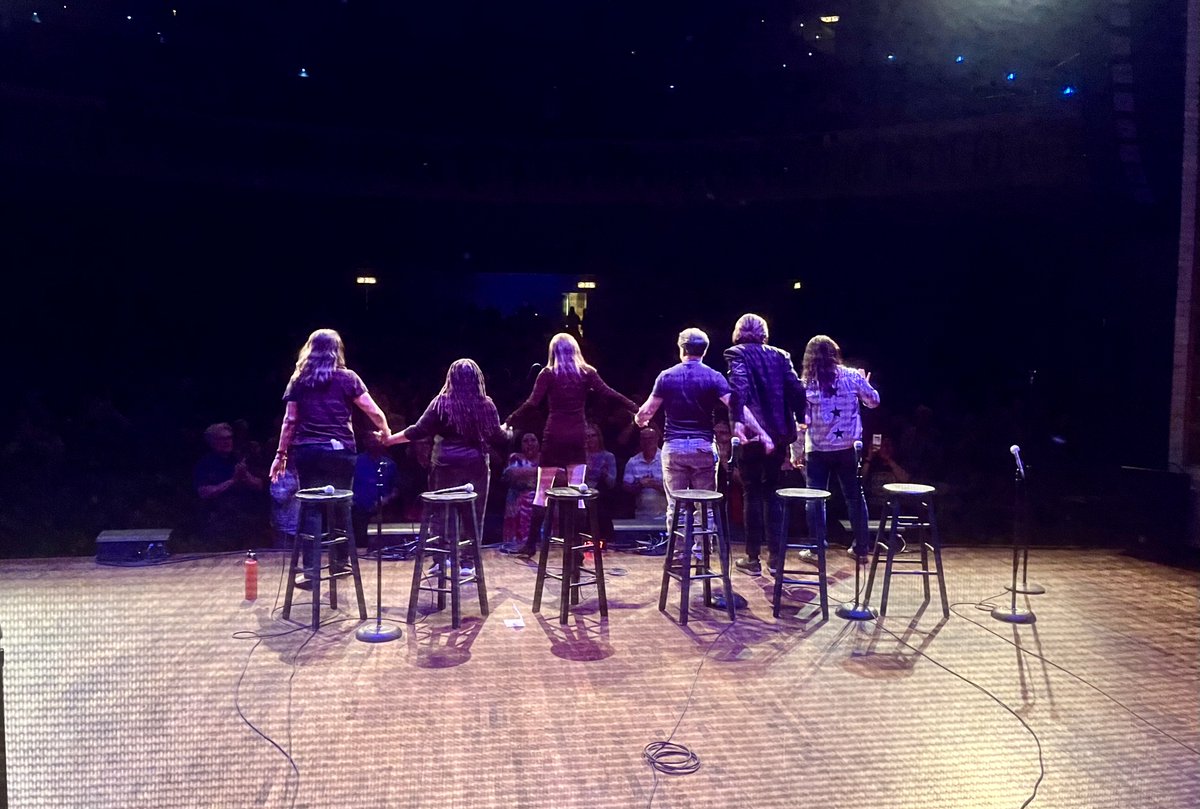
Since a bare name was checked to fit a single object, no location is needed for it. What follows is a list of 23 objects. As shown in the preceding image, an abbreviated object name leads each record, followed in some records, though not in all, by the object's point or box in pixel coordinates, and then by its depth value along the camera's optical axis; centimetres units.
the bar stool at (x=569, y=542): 457
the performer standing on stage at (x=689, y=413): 503
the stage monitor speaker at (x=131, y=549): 584
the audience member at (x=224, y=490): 620
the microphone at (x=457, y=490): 473
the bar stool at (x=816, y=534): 463
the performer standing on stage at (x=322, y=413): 489
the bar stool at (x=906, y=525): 458
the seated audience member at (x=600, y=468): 667
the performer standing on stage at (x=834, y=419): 522
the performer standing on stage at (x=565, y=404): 525
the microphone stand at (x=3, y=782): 174
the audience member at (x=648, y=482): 668
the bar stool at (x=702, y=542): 451
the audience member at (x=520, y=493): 643
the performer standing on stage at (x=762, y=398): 521
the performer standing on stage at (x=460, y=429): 502
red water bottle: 499
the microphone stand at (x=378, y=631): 428
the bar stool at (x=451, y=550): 446
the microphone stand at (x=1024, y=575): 464
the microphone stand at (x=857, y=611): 470
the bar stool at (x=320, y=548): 449
